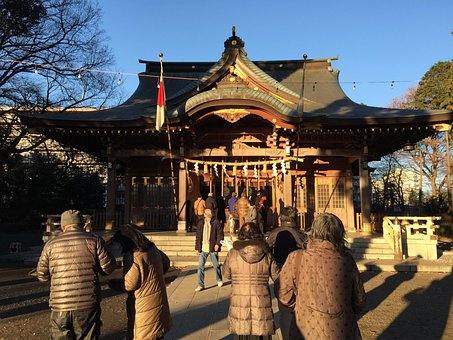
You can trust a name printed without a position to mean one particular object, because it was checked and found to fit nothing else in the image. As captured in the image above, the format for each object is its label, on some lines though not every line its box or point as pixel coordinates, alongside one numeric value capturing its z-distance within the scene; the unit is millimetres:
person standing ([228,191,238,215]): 12617
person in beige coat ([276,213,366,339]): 2324
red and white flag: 9783
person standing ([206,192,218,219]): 10880
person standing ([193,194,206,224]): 12430
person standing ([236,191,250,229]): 10727
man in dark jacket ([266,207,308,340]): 4332
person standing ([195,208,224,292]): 6934
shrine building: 12141
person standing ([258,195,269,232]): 12535
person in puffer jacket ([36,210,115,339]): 2986
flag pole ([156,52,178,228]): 9847
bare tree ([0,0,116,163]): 17109
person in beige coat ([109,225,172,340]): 3010
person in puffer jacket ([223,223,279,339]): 3277
